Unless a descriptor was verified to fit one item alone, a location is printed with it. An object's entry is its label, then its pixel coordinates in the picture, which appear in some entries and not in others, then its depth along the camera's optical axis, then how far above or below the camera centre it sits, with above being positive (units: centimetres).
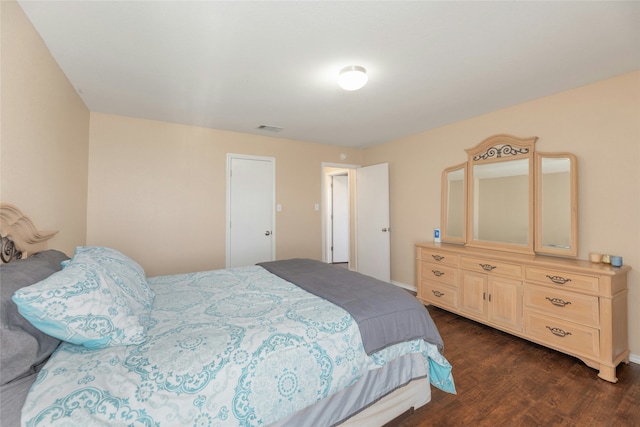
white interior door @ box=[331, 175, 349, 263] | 622 -4
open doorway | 616 -2
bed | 91 -56
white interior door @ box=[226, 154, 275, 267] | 387 +10
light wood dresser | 203 -75
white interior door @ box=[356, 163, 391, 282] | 441 -10
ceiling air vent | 364 +123
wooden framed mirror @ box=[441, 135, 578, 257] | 255 +18
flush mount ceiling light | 210 +110
